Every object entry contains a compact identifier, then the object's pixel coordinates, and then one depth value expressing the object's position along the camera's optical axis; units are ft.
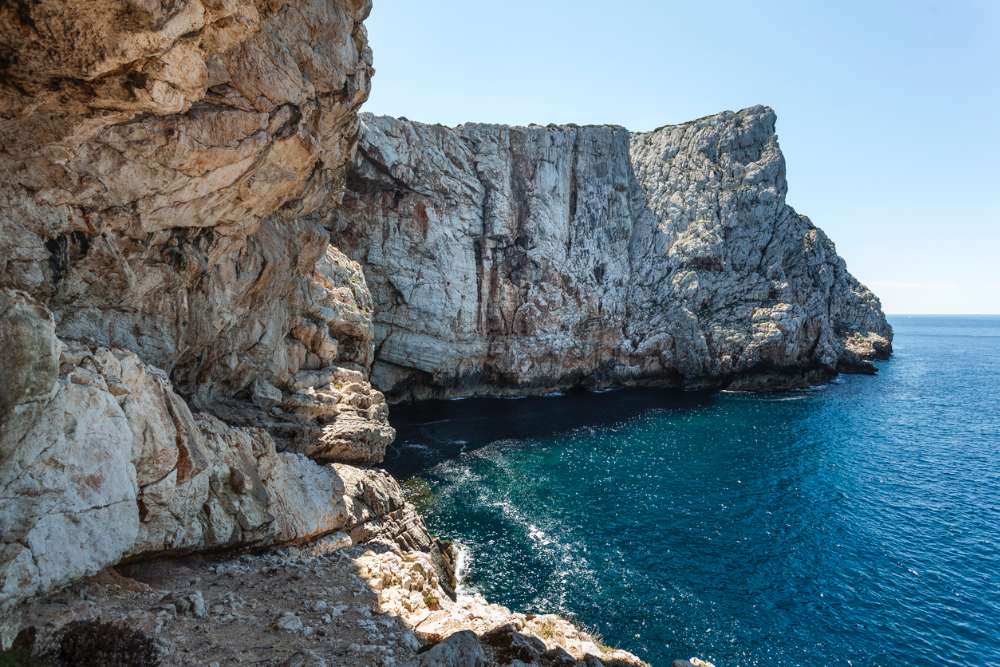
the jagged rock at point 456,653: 34.43
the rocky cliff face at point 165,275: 36.17
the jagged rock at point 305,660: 34.14
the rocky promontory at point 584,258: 181.88
